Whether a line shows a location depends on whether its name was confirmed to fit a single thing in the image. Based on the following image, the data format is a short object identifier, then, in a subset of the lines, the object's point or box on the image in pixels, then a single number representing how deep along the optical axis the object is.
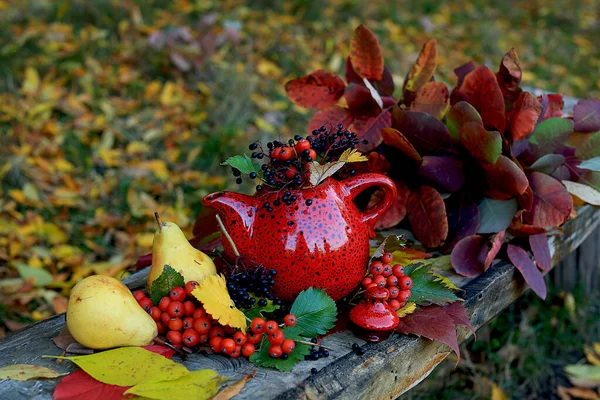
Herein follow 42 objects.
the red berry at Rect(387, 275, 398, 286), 1.20
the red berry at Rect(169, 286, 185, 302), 1.13
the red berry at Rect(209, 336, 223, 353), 1.09
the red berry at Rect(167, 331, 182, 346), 1.10
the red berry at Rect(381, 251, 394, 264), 1.24
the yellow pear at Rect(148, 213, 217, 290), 1.18
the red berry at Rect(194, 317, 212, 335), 1.11
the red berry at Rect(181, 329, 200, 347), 1.10
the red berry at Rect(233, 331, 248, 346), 1.09
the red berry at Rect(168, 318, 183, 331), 1.11
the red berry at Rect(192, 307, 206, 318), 1.11
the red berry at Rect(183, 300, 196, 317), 1.12
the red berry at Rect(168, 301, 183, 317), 1.12
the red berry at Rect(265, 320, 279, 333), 1.08
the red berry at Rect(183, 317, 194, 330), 1.11
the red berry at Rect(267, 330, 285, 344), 1.07
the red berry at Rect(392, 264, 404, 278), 1.21
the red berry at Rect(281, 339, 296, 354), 1.07
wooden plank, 1.01
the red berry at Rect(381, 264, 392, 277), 1.21
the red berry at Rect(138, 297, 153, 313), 1.16
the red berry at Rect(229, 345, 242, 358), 1.08
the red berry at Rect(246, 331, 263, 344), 1.10
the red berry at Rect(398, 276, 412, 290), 1.20
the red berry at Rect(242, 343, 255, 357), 1.08
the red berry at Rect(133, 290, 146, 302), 1.18
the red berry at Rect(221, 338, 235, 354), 1.08
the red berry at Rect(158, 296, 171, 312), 1.13
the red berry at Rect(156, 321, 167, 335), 1.14
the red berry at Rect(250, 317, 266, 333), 1.09
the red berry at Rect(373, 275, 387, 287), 1.19
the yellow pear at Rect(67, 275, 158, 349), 1.06
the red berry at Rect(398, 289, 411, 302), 1.19
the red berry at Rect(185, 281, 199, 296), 1.12
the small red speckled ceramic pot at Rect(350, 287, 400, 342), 1.15
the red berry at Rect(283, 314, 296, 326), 1.11
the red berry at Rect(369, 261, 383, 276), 1.21
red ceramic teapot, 1.16
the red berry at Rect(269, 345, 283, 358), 1.07
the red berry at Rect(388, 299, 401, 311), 1.18
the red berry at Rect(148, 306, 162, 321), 1.14
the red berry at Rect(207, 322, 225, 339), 1.11
